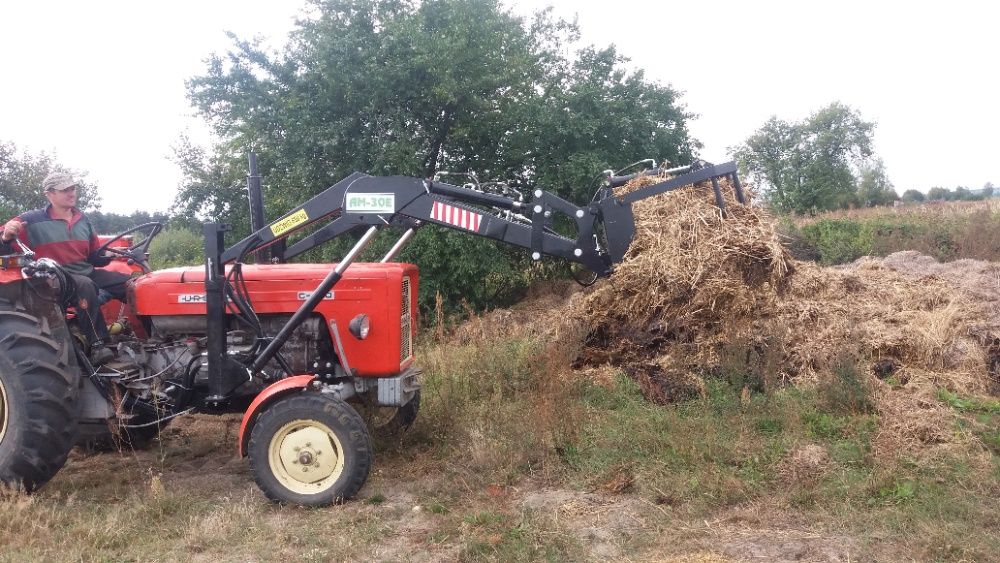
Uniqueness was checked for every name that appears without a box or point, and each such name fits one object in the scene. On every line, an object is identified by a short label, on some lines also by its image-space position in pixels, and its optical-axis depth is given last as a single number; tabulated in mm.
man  5957
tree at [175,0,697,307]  13031
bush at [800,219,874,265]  16812
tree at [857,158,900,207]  37094
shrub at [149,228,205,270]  19422
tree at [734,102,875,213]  32188
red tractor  5426
